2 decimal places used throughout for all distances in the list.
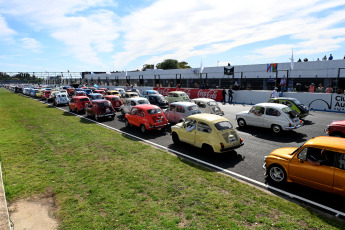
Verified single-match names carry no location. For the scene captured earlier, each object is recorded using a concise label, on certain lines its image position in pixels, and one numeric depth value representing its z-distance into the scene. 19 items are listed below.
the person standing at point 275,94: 22.44
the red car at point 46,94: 34.53
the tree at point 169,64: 114.00
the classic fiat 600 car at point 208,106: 17.60
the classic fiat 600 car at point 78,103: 22.52
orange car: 6.16
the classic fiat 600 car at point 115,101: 22.62
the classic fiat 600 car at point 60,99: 28.30
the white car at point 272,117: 13.34
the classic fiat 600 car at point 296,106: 16.69
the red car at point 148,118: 13.94
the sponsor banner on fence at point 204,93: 31.11
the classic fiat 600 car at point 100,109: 18.58
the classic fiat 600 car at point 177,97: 23.52
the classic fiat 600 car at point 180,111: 15.52
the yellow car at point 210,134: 9.62
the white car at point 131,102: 18.86
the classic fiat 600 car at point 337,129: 10.96
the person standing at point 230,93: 29.47
